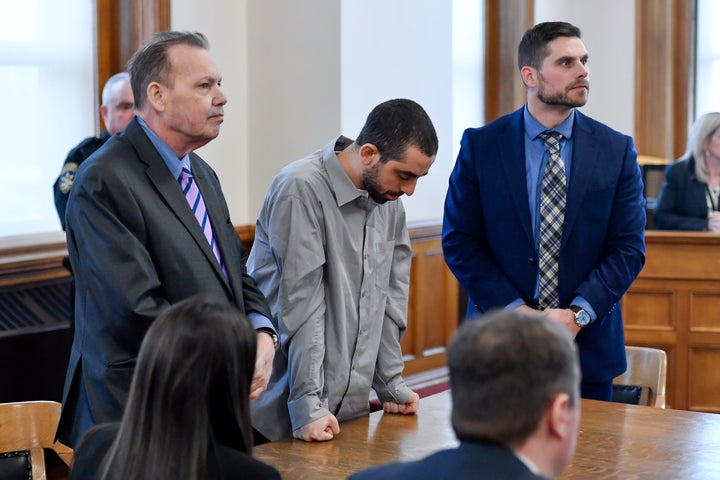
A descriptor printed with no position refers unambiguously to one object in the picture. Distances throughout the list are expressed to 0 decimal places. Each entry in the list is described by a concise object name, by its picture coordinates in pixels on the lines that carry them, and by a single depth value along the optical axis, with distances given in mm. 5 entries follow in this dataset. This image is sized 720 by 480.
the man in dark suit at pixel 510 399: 2420
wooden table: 3994
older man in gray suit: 4131
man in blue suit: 5824
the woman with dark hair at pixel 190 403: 2914
